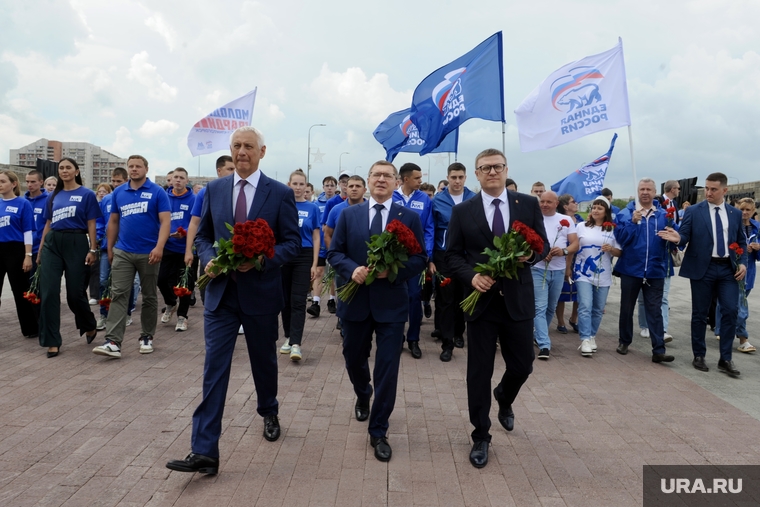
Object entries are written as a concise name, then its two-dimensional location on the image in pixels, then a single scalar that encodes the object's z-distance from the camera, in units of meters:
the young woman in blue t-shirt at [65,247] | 6.79
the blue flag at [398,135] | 13.92
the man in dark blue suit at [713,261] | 6.77
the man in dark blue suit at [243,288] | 3.78
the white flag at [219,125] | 14.91
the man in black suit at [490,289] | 4.08
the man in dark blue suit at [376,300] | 4.13
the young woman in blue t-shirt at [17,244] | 7.55
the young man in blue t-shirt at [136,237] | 6.79
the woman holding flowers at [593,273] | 7.58
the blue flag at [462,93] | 9.84
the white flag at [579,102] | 9.92
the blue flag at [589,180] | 13.59
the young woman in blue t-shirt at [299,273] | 6.93
